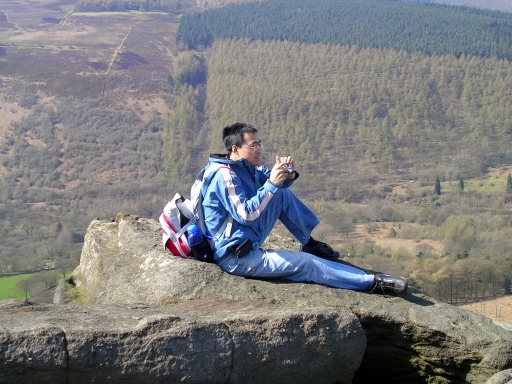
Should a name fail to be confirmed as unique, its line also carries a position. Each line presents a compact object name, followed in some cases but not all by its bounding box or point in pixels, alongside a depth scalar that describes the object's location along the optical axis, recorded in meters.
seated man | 7.95
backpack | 8.27
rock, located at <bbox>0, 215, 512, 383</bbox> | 6.23
